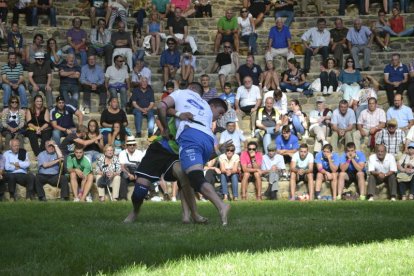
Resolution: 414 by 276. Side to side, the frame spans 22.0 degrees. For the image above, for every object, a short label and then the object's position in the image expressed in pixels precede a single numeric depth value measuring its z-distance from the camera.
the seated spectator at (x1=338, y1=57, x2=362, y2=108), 26.72
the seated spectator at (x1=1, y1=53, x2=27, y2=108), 26.17
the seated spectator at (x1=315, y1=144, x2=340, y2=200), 22.88
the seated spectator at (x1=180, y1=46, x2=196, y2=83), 28.04
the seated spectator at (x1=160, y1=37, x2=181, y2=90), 28.20
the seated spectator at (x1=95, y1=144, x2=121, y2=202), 22.56
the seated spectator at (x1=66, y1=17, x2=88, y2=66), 28.67
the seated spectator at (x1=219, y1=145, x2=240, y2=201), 22.89
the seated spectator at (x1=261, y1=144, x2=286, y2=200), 23.05
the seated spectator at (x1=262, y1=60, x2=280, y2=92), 27.16
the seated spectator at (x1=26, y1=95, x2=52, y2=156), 24.62
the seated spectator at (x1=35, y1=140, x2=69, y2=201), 22.69
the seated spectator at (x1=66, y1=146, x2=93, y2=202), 22.56
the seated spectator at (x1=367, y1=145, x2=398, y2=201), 22.72
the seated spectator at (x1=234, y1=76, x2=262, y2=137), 26.06
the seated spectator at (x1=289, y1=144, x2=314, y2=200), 22.91
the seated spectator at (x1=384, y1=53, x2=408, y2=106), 26.98
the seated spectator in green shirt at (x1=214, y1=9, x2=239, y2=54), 30.00
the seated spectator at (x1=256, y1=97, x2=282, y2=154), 24.64
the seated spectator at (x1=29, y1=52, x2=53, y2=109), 26.73
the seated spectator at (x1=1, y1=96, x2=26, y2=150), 24.75
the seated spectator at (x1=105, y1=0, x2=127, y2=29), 30.66
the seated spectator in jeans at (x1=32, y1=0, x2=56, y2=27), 30.84
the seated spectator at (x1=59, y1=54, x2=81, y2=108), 26.78
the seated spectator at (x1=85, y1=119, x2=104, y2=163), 24.06
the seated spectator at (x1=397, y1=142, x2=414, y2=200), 22.83
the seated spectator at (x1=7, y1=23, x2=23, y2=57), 28.69
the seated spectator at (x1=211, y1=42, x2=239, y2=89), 28.62
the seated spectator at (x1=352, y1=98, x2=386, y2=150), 24.92
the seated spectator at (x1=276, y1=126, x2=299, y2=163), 23.97
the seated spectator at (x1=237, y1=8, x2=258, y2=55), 30.38
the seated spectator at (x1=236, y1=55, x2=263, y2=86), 27.42
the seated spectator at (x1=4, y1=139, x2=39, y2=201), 22.55
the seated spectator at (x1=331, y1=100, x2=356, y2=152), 24.91
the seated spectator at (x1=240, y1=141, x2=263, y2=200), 22.86
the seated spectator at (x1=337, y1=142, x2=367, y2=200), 22.89
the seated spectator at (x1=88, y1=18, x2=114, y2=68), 28.98
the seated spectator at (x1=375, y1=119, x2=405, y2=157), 24.17
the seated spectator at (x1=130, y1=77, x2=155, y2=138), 25.72
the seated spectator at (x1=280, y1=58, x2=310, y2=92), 27.33
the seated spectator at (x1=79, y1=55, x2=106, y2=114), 27.16
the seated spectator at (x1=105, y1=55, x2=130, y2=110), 27.06
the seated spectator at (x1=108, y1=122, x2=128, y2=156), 24.58
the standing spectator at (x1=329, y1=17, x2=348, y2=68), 29.14
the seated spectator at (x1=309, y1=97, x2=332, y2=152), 24.69
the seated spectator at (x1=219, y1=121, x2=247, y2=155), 24.34
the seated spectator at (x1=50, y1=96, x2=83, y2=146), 24.77
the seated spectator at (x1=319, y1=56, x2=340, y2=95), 27.19
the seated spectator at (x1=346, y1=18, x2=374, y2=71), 29.05
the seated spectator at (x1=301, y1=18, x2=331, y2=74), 29.20
